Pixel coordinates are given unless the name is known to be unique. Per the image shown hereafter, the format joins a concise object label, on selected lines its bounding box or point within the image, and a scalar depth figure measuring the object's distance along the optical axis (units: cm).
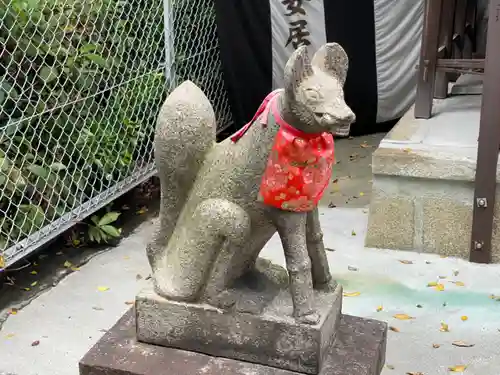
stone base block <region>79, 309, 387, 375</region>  188
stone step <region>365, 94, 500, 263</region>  324
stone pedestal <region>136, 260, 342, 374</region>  184
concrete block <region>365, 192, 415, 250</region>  338
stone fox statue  165
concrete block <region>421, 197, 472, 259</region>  329
